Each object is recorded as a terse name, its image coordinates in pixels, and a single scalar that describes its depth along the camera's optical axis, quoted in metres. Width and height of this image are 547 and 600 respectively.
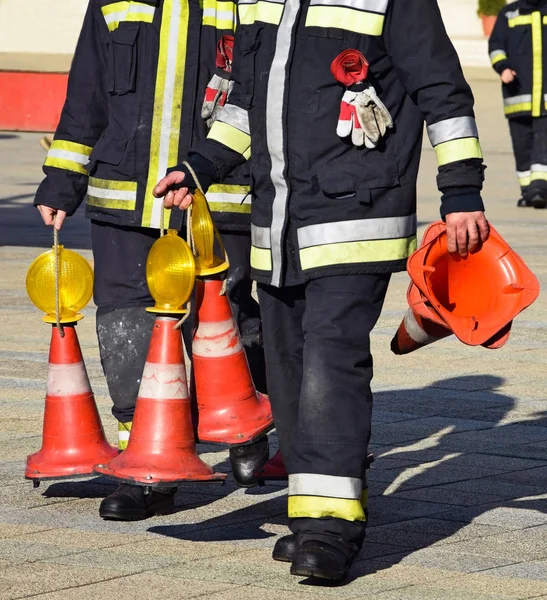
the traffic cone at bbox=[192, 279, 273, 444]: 10.84
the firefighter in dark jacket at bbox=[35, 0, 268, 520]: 11.19
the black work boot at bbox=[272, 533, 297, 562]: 9.42
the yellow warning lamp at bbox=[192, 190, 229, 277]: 10.56
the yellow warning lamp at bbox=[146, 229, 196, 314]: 10.28
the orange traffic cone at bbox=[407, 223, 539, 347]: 9.61
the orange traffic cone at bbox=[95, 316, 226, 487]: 10.30
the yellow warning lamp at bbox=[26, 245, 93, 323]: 11.37
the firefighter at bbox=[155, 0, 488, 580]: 9.45
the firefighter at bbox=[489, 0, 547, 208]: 33.56
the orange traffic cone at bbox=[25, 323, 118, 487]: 11.29
